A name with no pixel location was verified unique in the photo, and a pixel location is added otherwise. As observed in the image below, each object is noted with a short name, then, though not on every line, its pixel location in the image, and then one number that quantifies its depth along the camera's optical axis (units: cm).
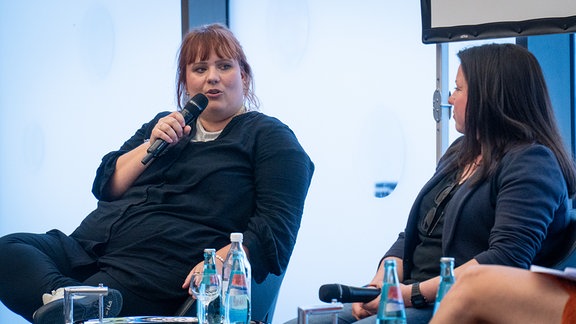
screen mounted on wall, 552
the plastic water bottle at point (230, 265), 418
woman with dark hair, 417
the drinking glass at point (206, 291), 408
